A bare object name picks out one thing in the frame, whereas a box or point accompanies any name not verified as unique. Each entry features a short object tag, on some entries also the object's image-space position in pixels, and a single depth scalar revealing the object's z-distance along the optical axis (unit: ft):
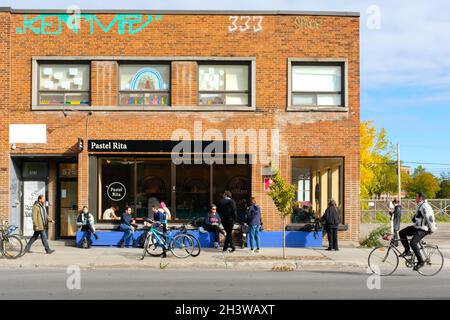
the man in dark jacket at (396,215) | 75.41
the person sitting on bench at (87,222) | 60.29
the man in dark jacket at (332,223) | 59.11
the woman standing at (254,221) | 56.70
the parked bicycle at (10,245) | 52.80
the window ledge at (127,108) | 63.98
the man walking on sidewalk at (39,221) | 55.12
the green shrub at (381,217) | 135.70
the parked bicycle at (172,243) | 53.36
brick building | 64.13
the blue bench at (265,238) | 61.57
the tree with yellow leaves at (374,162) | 156.66
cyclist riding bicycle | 43.45
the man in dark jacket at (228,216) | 56.95
